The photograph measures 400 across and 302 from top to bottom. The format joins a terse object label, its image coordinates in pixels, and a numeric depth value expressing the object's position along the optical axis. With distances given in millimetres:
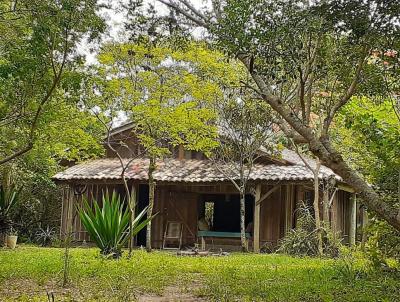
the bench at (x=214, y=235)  17891
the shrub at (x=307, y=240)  13680
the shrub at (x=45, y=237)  19188
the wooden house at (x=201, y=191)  17219
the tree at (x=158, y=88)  14789
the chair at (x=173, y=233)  18641
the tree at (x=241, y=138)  16531
